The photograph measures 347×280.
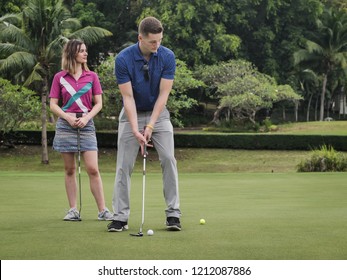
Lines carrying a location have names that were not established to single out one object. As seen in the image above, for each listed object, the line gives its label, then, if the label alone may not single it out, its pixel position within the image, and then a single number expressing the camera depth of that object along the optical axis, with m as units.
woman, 9.78
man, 8.58
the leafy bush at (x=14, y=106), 44.47
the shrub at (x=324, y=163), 30.25
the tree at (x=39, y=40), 42.81
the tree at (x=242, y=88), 61.78
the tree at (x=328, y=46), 75.00
